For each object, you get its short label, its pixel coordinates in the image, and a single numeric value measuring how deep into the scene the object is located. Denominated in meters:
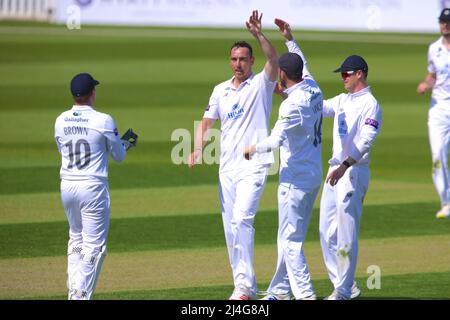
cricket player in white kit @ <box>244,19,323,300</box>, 18.48
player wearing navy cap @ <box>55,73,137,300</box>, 17.72
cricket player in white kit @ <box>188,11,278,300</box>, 18.78
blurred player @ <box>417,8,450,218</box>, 27.77
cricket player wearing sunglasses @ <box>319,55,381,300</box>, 18.78
